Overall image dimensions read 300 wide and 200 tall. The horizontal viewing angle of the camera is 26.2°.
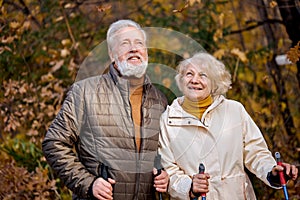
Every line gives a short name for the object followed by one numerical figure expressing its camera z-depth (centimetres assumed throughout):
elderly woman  405
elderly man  397
